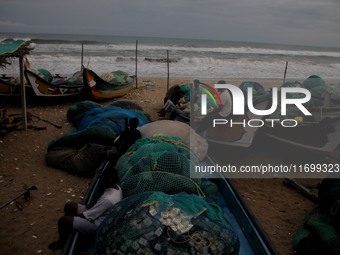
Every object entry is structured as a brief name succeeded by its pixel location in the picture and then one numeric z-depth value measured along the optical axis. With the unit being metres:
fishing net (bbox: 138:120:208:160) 5.43
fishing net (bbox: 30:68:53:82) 11.39
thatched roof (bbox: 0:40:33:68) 5.95
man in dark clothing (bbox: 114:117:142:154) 5.23
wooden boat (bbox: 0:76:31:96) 9.48
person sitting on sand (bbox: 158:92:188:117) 8.52
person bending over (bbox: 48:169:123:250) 3.17
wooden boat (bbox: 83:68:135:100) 10.43
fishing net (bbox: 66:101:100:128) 8.20
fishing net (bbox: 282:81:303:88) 9.36
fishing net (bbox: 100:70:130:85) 11.93
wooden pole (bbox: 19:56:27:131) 7.29
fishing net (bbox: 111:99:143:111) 8.39
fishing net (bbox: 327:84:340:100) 9.59
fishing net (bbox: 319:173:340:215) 3.71
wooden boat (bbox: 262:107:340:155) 6.23
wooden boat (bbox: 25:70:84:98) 9.45
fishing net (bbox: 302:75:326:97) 10.46
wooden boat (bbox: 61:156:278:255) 3.01
